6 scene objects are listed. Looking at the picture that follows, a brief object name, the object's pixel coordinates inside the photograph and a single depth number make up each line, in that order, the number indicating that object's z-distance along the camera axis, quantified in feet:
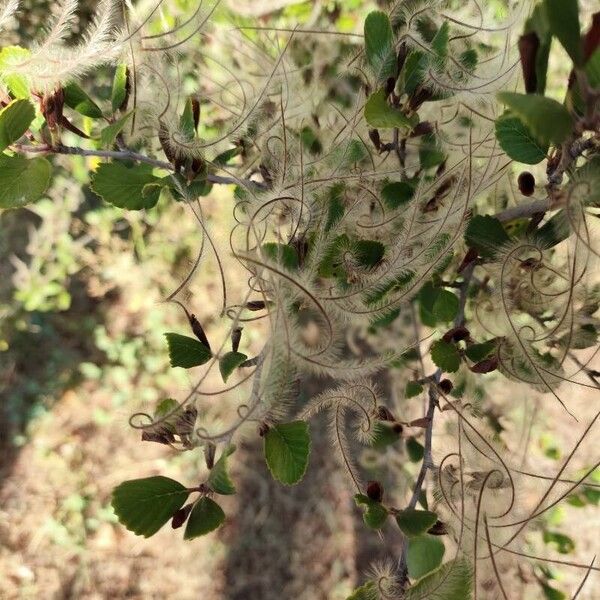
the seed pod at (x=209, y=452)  0.74
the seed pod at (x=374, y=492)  0.81
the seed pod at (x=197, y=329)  0.82
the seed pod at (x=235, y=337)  0.82
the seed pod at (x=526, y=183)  0.83
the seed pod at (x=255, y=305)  0.86
